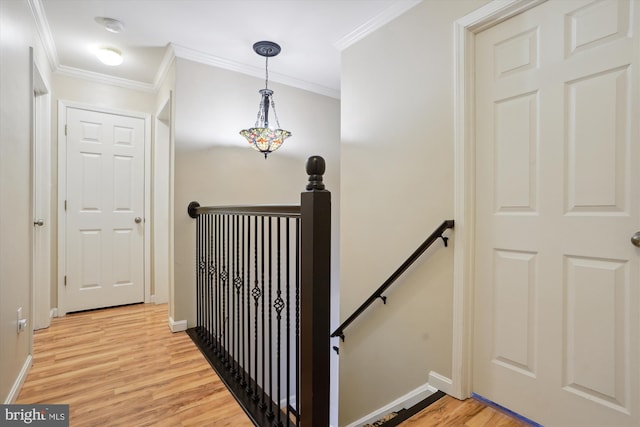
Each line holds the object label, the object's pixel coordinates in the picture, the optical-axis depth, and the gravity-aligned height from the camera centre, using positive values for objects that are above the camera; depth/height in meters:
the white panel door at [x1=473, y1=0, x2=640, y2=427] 1.27 +0.00
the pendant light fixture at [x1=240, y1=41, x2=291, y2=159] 2.62 +0.68
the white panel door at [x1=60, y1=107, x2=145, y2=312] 3.14 +0.02
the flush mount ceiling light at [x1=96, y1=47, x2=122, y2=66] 2.68 +1.37
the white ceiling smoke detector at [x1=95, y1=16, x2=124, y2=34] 2.31 +1.43
